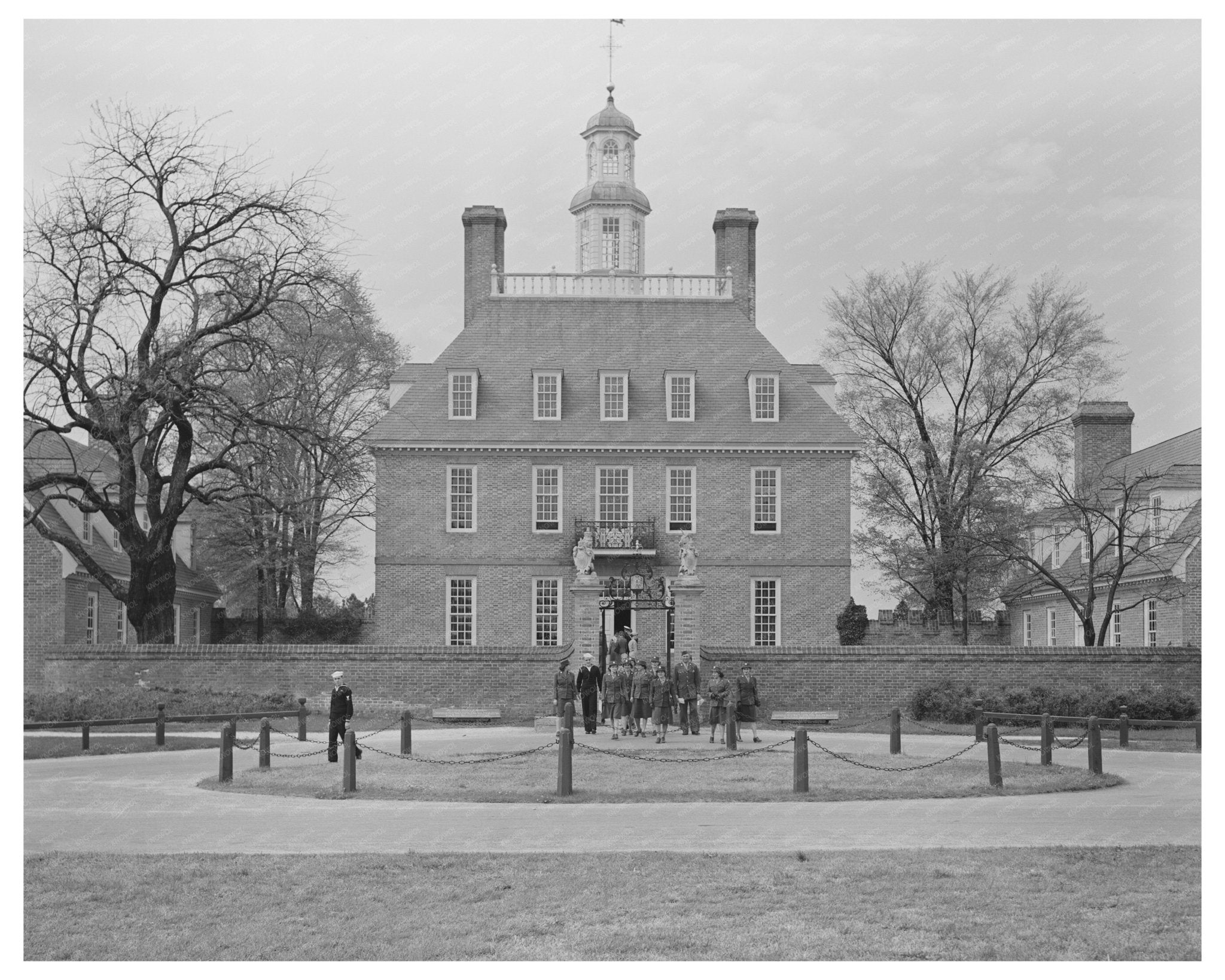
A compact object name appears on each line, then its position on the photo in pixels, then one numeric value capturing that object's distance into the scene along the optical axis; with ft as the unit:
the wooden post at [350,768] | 56.85
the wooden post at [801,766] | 56.80
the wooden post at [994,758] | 58.65
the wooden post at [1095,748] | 62.95
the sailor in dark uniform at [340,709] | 66.64
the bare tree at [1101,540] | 113.80
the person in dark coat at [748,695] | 81.61
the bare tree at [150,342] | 96.12
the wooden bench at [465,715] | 97.96
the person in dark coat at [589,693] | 85.05
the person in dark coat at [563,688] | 78.94
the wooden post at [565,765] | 56.13
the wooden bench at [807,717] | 97.86
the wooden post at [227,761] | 60.54
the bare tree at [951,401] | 141.28
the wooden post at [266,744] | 65.62
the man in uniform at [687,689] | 83.35
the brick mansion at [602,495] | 131.95
